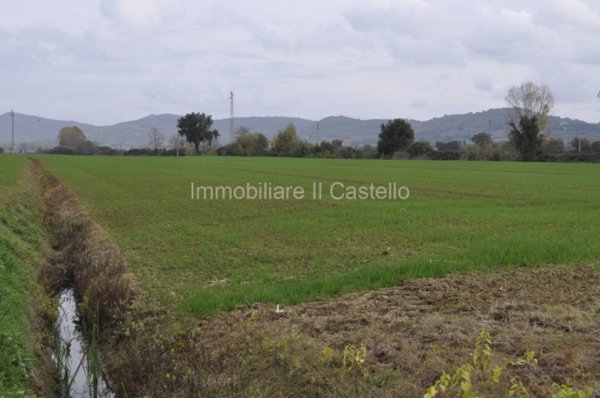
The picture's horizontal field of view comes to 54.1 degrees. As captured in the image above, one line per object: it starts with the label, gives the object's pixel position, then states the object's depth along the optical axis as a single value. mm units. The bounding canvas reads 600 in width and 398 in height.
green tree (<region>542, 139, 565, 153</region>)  90725
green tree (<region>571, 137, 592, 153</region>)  90738
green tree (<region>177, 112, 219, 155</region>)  134750
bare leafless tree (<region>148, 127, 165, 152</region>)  158375
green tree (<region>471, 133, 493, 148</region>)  111938
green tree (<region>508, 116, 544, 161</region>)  82812
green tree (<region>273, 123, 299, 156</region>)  110469
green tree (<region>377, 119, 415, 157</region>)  93644
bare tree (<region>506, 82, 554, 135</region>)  113000
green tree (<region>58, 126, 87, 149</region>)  157538
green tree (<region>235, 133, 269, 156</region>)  115869
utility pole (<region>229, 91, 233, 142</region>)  133875
